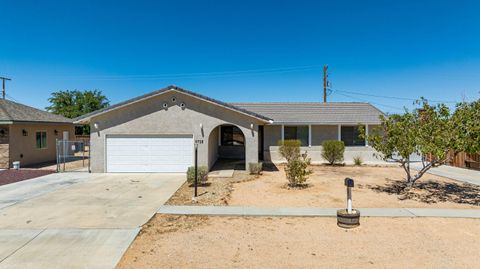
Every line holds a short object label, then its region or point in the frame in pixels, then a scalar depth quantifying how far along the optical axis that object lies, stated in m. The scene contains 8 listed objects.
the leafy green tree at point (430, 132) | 8.93
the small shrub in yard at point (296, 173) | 11.09
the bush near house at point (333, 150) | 18.48
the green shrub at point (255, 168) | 14.47
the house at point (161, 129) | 14.59
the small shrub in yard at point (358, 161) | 18.64
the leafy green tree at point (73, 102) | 45.84
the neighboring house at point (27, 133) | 16.38
